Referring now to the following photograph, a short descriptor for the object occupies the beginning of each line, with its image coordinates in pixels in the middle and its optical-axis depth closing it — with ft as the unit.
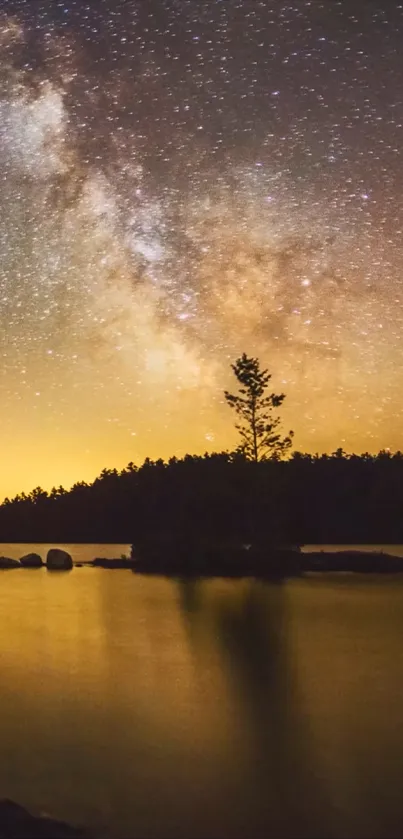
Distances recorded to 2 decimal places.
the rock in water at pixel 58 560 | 188.85
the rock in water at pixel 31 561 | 200.13
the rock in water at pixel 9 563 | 201.53
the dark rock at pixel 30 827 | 21.84
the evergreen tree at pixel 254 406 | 172.55
